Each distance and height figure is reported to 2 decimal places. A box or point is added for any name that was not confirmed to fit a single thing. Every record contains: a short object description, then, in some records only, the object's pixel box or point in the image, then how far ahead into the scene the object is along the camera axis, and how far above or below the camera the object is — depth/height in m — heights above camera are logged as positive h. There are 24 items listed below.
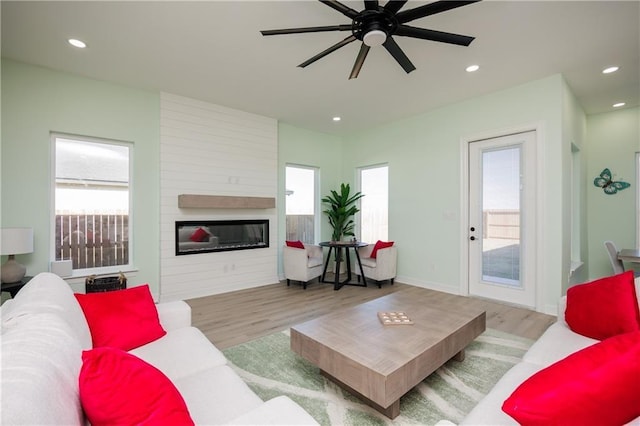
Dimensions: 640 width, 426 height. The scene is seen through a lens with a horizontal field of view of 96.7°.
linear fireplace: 4.25 -0.36
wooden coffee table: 1.61 -0.86
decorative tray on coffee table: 2.18 -0.83
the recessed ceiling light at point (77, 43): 2.76 +1.67
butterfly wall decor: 4.53 +0.48
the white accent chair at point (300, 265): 4.65 -0.88
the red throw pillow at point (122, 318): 1.64 -0.65
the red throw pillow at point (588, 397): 0.84 -0.56
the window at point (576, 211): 4.41 +0.03
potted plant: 5.66 +0.03
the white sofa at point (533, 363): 1.14 -0.83
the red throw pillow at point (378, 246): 4.95 -0.58
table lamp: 2.66 -0.34
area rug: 1.75 -1.23
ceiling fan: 1.84 +1.32
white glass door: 3.74 -0.08
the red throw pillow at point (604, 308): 1.72 -0.61
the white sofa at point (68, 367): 0.69 -0.49
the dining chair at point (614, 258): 3.69 -0.59
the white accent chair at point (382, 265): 4.75 -0.90
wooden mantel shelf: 4.11 +0.17
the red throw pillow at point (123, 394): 0.83 -0.56
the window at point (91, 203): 3.49 +0.13
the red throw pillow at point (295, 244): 4.94 -0.54
